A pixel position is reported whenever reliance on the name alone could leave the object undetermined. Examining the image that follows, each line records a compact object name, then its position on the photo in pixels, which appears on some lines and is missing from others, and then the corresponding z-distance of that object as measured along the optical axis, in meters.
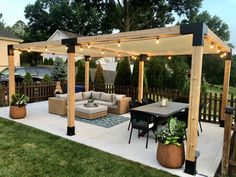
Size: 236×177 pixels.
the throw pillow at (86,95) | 9.36
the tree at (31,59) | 31.47
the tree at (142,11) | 18.25
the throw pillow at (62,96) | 8.17
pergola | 3.71
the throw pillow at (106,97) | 8.92
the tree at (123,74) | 11.81
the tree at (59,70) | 15.25
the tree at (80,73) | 13.69
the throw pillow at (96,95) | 9.34
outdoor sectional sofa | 7.92
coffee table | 7.34
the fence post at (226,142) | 3.78
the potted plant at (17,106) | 7.10
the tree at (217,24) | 29.00
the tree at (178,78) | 12.73
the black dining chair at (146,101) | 7.21
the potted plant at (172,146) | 3.91
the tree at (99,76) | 12.50
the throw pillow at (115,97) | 8.35
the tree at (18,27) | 45.69
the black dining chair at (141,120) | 5.14
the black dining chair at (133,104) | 6.46
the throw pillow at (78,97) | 8.97
